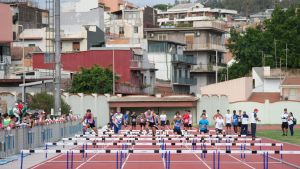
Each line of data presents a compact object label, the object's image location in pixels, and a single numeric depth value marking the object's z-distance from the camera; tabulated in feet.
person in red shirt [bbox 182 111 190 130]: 145.48
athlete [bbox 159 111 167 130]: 170.81
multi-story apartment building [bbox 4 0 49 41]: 311.06
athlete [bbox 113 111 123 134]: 143.13
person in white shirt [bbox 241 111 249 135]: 150.71
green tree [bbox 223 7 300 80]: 346.95
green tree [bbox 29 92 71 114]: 185.31
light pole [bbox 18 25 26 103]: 287.71
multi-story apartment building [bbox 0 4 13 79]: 236.02
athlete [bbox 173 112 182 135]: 130.41
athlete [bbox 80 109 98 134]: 129.90
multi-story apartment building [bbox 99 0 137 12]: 417.67
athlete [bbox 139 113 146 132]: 166.83
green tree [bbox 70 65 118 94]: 265.95
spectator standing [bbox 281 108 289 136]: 158.51
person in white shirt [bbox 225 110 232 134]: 159.84
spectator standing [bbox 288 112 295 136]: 160.71
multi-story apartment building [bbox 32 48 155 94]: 288.30
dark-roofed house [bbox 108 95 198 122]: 253.24
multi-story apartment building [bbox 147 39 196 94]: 330.95
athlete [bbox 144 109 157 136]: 141.35
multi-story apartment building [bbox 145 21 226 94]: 364.99
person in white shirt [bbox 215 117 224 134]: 141.18
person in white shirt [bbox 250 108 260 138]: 135.90
